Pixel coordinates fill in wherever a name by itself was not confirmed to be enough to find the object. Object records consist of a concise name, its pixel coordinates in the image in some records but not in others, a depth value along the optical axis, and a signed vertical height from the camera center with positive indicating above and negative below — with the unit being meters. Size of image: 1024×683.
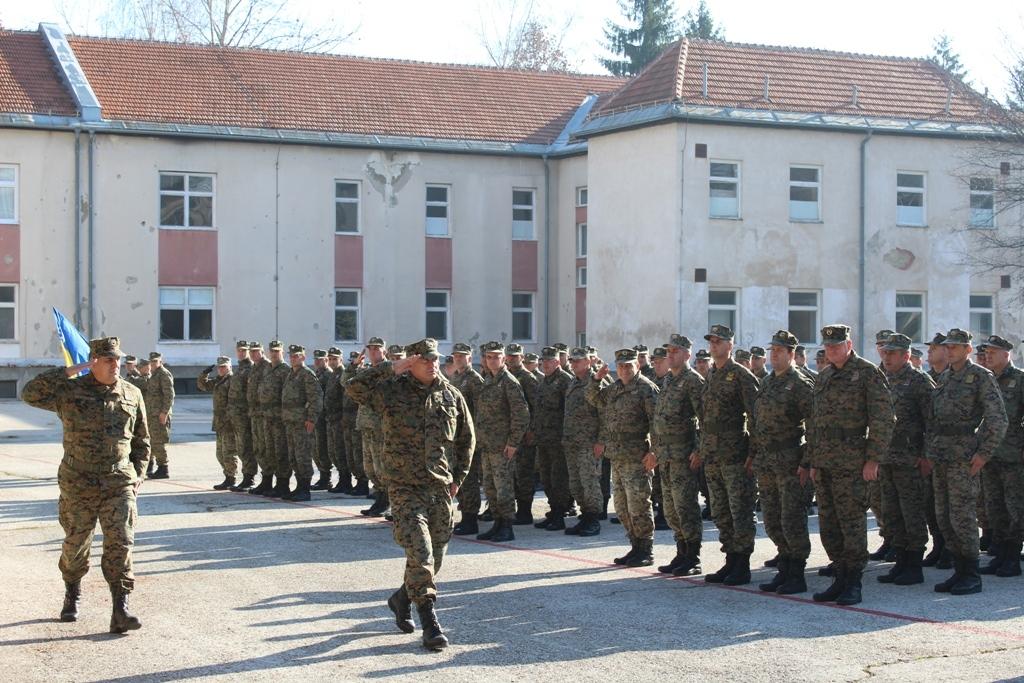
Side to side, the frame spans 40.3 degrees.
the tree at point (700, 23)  66.44 +14.36
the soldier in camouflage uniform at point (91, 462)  9.77 -0.99
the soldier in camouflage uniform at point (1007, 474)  12.32 -1.35
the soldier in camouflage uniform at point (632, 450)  12.55 -1.17
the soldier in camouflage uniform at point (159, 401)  20.69 -1.20
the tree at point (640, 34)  64.31 +13.44
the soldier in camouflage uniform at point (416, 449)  9.42 -0.86
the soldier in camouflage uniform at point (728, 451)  11.64 -1.08
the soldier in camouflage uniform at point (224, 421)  19.25 -1.40
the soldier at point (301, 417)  17.72 -1.21
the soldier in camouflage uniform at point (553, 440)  15.37 -1.32
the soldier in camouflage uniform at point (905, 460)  11.98 -1.18
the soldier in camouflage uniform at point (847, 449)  10.74 -0.97
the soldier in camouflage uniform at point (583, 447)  14.82 -1.34
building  32.56 +3.10
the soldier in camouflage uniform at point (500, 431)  14.30 -1.14
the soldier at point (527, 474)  15.72 -1.71
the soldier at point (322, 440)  19.06 -1.63
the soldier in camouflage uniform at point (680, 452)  12.14 -1.14
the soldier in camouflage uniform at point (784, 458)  11.20 -1.09
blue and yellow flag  15.74 -0.24
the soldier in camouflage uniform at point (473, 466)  14.82 -1.57
